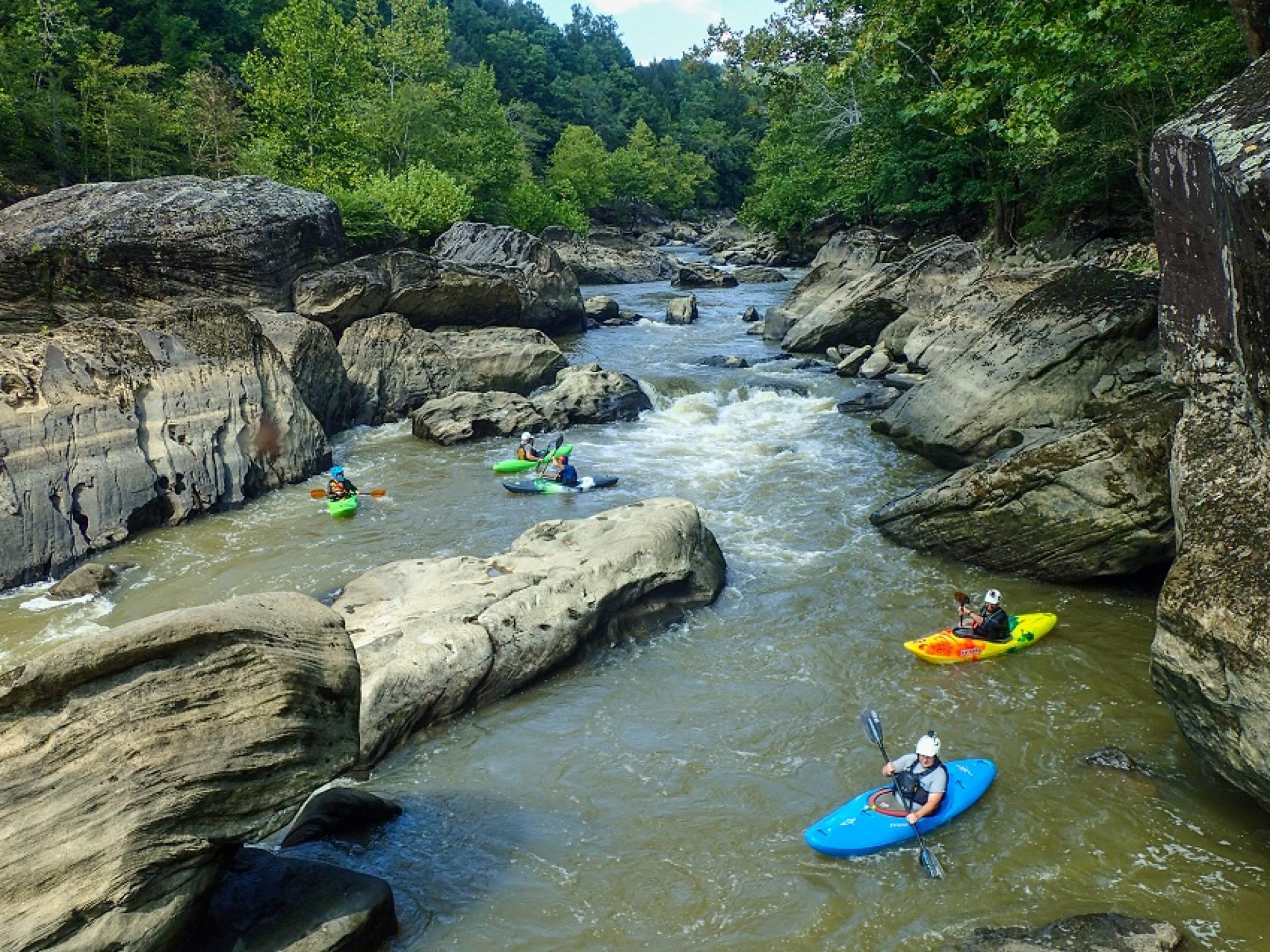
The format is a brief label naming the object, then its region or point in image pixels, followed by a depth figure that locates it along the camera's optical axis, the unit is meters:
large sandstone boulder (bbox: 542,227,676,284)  45.00
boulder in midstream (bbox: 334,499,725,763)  9.04
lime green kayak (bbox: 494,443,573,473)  17.14
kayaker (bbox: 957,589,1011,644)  10.21
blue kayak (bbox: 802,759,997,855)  7.34
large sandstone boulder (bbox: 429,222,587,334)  28.36
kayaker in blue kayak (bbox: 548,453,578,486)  16.20
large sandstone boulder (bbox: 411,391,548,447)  19.25
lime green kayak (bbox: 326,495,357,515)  14.90
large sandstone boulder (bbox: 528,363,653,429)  20.42
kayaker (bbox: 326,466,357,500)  15.24
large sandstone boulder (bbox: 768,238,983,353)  25.16
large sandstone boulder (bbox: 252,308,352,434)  18.02
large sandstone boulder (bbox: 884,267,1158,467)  14.72
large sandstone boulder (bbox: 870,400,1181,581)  10.95
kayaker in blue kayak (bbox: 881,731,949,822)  7.57
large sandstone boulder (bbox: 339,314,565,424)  20.97
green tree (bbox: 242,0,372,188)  34.47
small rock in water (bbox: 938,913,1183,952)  6.05
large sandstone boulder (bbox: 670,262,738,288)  43.34
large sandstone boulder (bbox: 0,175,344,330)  17.80
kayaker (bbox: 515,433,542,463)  17.31
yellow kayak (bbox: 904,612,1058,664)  10.12
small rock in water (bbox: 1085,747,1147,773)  8.19
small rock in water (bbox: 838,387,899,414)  20.41
